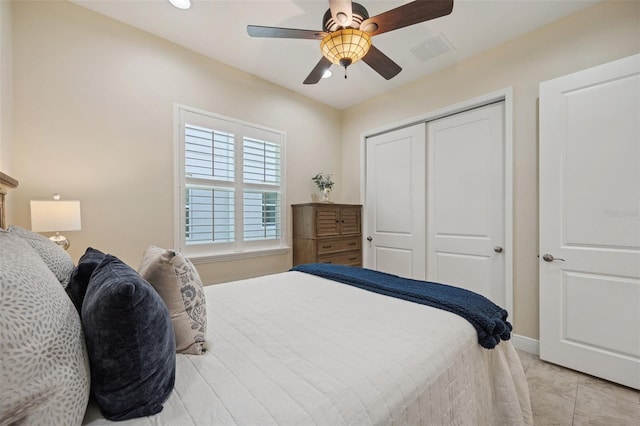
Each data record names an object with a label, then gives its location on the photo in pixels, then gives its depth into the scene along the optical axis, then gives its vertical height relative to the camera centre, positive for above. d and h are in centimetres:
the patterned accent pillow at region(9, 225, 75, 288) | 104 -17
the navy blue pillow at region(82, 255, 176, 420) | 65 -33
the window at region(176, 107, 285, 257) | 276 +28
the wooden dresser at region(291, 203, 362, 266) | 334 -28
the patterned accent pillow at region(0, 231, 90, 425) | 47 -27
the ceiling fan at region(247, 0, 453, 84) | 157 +116
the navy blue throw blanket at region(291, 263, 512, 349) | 127 -47
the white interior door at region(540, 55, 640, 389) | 197 -7
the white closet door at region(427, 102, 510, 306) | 275 +12
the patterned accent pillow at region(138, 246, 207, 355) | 100 -32
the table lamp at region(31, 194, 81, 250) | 179 -4
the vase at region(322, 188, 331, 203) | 376 +24
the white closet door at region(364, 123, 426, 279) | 336 +13
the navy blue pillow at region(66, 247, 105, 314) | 92 -24
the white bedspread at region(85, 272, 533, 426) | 74 -52
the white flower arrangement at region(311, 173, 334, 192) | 375 +41
